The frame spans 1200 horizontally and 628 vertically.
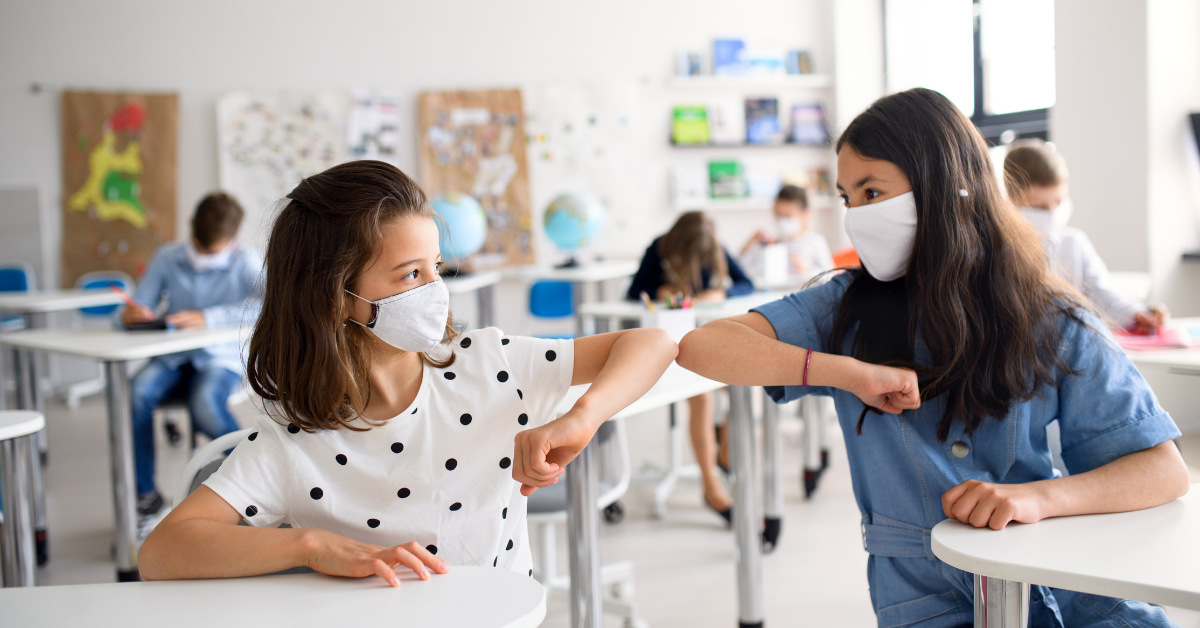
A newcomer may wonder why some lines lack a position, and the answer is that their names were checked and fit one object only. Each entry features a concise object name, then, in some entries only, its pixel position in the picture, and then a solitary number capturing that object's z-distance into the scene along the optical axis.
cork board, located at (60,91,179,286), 5.41
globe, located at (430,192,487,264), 4.15
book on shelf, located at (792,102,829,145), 5.74
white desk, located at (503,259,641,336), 3.86
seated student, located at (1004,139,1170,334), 2.10
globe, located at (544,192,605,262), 4.22
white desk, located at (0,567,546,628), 0.70
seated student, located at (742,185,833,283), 3.88
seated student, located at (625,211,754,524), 3.03
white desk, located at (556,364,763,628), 1.41
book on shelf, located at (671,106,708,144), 5.63
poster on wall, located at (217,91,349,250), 5.46
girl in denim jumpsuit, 0.99
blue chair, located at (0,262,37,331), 5.01
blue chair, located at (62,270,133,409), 5.07
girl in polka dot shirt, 0.97
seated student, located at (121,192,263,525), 2.74
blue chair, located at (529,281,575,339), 4.26
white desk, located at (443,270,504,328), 3.79
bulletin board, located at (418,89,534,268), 5.55
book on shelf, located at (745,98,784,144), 5.69
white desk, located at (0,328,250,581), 2.27
